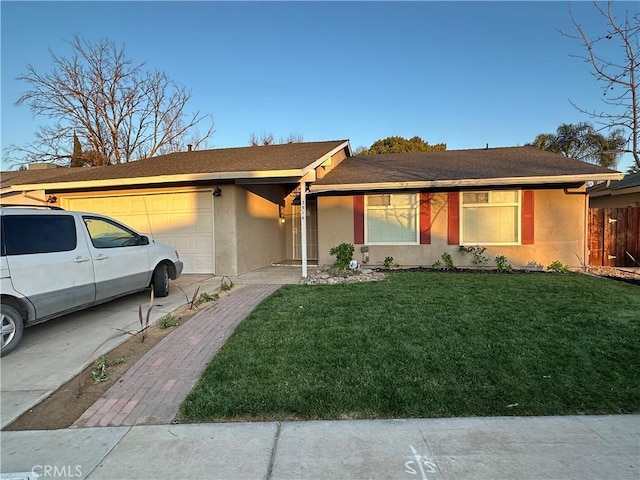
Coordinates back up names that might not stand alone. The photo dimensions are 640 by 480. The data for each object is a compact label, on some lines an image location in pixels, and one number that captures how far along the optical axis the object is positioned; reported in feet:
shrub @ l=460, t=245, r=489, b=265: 36.37
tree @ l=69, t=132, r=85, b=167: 82.33
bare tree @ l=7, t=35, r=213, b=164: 79.77
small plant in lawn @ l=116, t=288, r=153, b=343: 16.71
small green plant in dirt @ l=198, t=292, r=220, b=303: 23.12
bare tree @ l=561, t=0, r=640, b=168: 21.35
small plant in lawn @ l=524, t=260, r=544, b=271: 35.47
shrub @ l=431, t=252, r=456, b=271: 36.04
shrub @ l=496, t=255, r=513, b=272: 34.57
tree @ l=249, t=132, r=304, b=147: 128.57
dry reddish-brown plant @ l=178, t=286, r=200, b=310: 21.39
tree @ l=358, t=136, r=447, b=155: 94.48
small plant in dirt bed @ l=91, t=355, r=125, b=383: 13.23
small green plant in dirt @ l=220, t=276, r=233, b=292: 26.66
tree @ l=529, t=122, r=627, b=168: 61.41
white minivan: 14.92
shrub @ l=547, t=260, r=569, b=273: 33.55
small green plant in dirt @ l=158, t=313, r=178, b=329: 18.31
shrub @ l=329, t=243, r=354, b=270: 31.65
